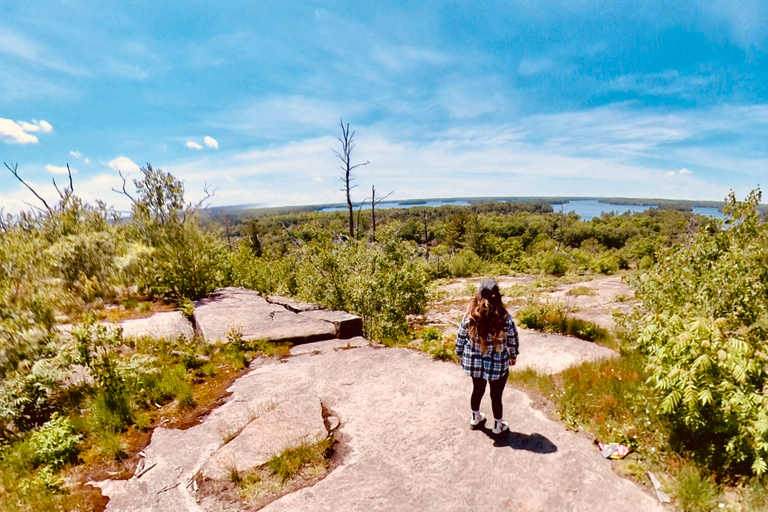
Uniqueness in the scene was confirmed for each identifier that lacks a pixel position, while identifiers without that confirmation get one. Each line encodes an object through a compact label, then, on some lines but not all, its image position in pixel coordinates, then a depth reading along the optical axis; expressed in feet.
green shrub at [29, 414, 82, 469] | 13.88
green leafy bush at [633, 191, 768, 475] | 11.35
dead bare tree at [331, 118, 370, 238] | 77.00
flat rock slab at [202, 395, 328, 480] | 13.37
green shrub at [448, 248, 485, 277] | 122.11
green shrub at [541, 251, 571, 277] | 97.77
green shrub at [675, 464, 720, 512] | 10.69
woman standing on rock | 13.69
